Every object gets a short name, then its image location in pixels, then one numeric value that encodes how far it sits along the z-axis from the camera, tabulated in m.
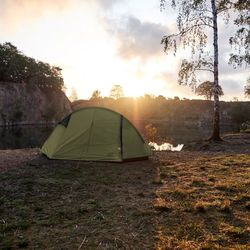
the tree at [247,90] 18.08
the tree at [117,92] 91.69
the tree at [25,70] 41.72
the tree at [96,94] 95.50
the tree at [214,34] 11.26
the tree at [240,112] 52.06
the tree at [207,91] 65.46
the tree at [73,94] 97.75
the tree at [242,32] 11.27
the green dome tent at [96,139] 6.56
